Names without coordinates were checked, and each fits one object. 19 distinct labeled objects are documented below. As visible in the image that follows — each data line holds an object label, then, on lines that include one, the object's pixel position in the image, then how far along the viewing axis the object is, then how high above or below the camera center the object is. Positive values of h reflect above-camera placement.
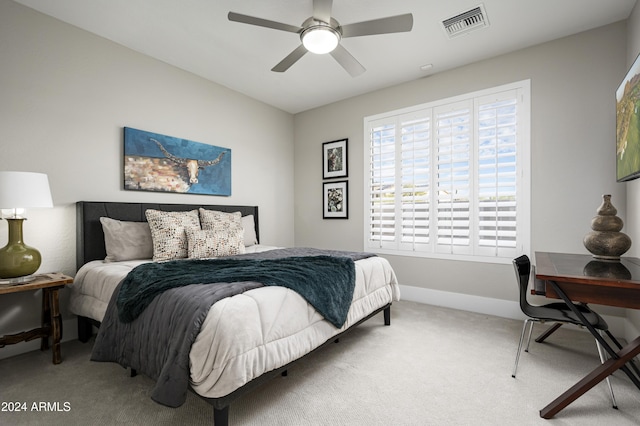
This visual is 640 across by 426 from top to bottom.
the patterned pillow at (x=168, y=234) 2.72 -0.18
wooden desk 1.46 -0.40
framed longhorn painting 3.08 +0.54
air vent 2.53 +1.63
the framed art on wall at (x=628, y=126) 1.87 +0.57
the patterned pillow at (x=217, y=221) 3.18 -0.08
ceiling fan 2.09 +1.33
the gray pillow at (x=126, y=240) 2.66 -0.23
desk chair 1.87 -0.65
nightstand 2.12 -0.75
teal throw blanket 1.74 -0.39
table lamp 2.06 +0.03
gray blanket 1.40 -0.64
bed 1.40 -0.61
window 3.13 +0.40
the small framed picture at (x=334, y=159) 4.41 +0.79
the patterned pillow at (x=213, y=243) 2.79 -0.28
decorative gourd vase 1.97 -0.16
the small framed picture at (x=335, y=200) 4.41 +0.19
